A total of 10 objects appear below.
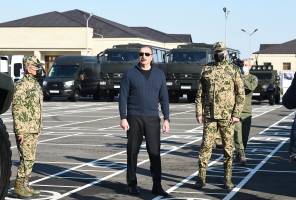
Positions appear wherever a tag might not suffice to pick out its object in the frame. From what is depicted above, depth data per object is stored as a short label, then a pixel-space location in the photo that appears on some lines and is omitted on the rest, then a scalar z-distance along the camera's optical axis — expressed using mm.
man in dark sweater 8453
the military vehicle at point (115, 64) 35406
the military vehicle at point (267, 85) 34656
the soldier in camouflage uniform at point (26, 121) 8273
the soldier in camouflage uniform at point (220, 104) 8688
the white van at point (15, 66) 29647
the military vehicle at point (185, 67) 34250
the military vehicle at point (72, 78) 36844
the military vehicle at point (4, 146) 6922
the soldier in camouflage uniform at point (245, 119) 11469
